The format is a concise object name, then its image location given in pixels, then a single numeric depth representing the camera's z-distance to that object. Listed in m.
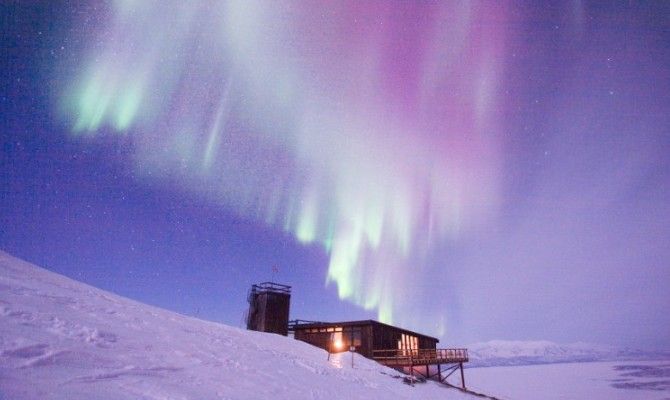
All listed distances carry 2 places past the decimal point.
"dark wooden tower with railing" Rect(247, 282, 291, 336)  34.71
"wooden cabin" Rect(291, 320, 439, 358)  33.84
